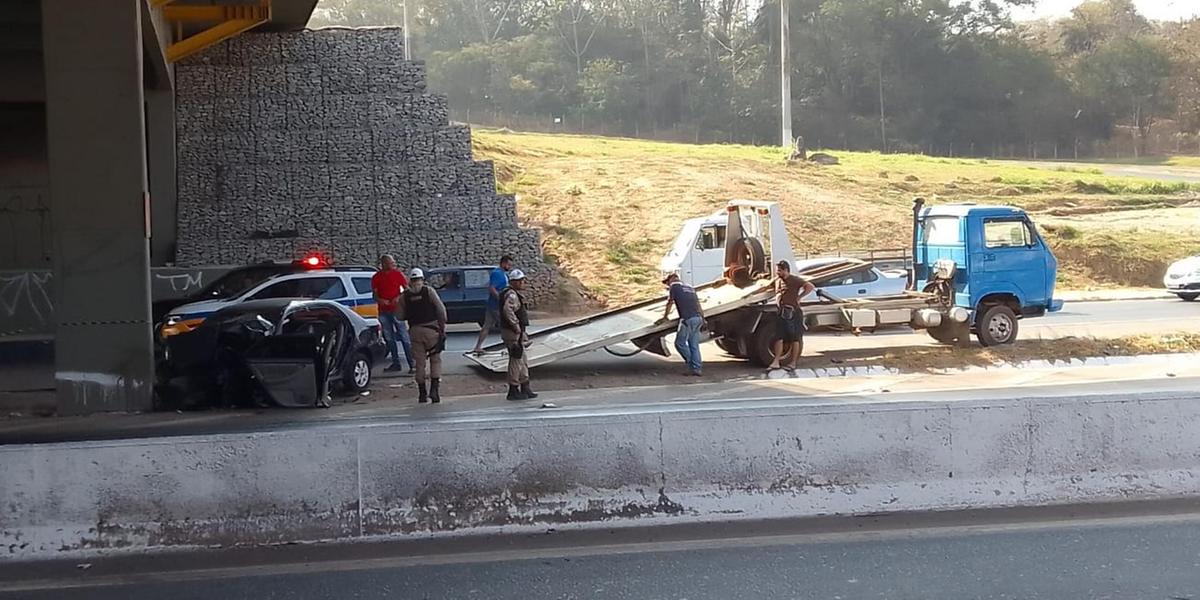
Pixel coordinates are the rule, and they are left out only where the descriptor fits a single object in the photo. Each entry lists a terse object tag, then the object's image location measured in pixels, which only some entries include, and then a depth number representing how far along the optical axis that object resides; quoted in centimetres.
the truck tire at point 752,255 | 1902
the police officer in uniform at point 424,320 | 1473
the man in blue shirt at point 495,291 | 1886
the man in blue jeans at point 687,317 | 1725
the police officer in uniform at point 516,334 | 1490
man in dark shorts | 1738
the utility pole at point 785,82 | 5872
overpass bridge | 1527
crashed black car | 1454
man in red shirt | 1742
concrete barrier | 741
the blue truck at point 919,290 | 1833
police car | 1838
